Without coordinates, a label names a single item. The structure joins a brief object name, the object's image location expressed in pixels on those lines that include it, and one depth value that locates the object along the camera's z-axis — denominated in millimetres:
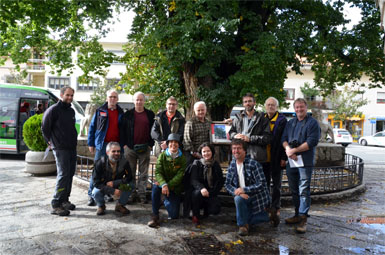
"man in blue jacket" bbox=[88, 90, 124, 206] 5457
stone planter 8352
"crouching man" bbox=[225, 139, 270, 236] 4362
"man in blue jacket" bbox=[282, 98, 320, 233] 4523
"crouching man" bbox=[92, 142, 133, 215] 5000
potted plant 8164
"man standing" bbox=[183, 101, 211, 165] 5152
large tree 7875
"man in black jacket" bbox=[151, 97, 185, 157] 5340
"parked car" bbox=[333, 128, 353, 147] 25672
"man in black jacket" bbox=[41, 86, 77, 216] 5094
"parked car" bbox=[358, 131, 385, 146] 28991
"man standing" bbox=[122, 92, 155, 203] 5520
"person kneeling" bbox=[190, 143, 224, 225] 4723
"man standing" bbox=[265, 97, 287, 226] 4984
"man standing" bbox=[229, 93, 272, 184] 4727
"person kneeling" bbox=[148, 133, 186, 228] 4805
